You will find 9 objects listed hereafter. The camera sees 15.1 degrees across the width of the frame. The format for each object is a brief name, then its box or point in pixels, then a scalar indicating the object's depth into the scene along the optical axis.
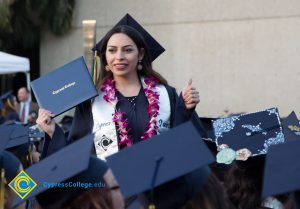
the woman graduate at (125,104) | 6.64
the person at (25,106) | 20.89
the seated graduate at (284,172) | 4.46
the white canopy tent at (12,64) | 22.47
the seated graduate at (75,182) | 4.36
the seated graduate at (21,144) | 8.56
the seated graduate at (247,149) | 5.61
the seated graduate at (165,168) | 4.18
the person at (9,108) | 18.79
